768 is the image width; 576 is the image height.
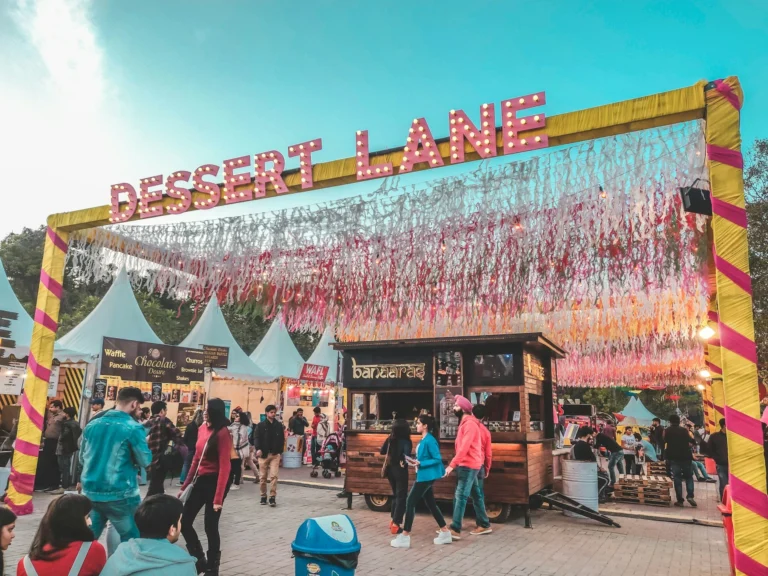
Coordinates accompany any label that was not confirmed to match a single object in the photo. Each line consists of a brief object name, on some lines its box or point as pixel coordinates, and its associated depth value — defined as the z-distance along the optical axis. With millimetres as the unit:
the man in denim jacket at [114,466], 4078
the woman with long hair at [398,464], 6727
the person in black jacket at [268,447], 9227
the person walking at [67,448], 9297
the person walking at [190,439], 9385
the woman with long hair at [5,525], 2443
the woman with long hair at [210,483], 4770
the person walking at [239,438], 9664
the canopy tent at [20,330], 10859
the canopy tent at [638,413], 29886
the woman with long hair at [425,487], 6375
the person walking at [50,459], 9656
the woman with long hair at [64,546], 2535
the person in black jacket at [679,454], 9836
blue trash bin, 3314
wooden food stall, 7941
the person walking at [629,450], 13434
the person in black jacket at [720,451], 8211
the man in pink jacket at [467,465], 6762
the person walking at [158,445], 7359
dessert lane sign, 4777
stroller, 13367
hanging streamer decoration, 5457
